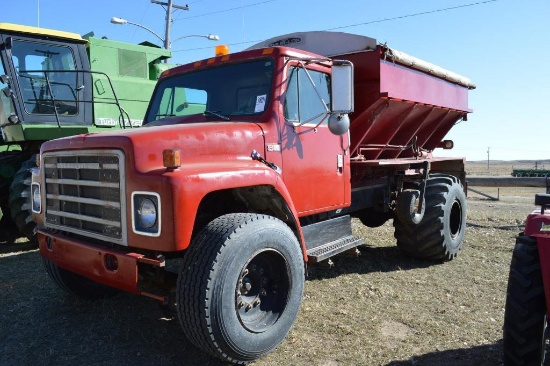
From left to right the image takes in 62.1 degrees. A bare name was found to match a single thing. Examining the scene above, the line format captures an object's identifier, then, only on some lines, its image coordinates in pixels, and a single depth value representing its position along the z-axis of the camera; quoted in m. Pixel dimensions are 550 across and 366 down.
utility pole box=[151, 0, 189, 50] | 19.17
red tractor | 2.86
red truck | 3.11
